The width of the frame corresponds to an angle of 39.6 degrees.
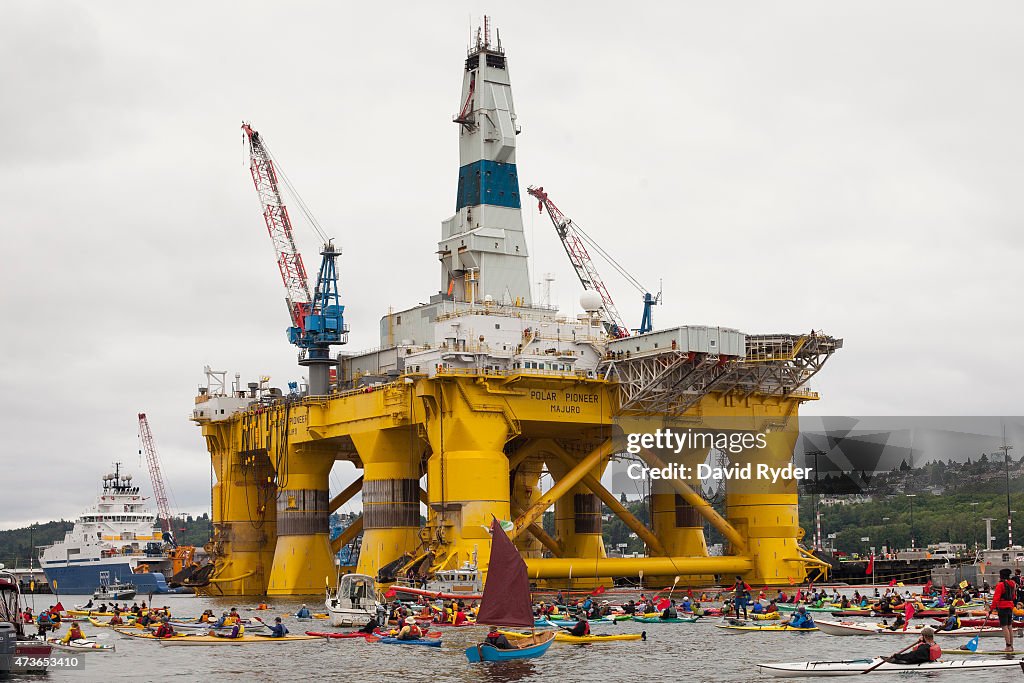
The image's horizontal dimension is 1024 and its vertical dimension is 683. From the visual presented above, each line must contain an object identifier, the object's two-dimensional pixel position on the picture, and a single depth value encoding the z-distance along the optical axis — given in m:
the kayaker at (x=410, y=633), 58.47
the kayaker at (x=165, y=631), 63.84
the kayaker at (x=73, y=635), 58.59
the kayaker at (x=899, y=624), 60.44
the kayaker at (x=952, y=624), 56.50
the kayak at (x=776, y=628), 63.69
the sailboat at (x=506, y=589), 52.56
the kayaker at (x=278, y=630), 62.25
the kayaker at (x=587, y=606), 68.78
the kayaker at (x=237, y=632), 62.66
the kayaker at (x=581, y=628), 58.27
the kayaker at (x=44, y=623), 52.91
